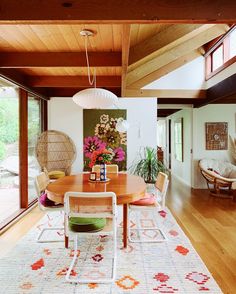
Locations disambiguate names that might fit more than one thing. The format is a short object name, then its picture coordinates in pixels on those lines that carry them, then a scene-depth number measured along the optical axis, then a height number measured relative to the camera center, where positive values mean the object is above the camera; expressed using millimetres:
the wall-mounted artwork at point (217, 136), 6227 +272
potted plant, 5125 -431
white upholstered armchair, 5309 -651
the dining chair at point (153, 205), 2908 -709
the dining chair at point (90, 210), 2164 -578
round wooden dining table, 2438 -456
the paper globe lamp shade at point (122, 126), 4891 +429
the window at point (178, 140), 7262 +207
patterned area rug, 2100 -1211
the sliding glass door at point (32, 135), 4680 +257
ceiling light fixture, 2680 +561
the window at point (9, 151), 3777 -58
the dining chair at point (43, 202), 2926 -688
